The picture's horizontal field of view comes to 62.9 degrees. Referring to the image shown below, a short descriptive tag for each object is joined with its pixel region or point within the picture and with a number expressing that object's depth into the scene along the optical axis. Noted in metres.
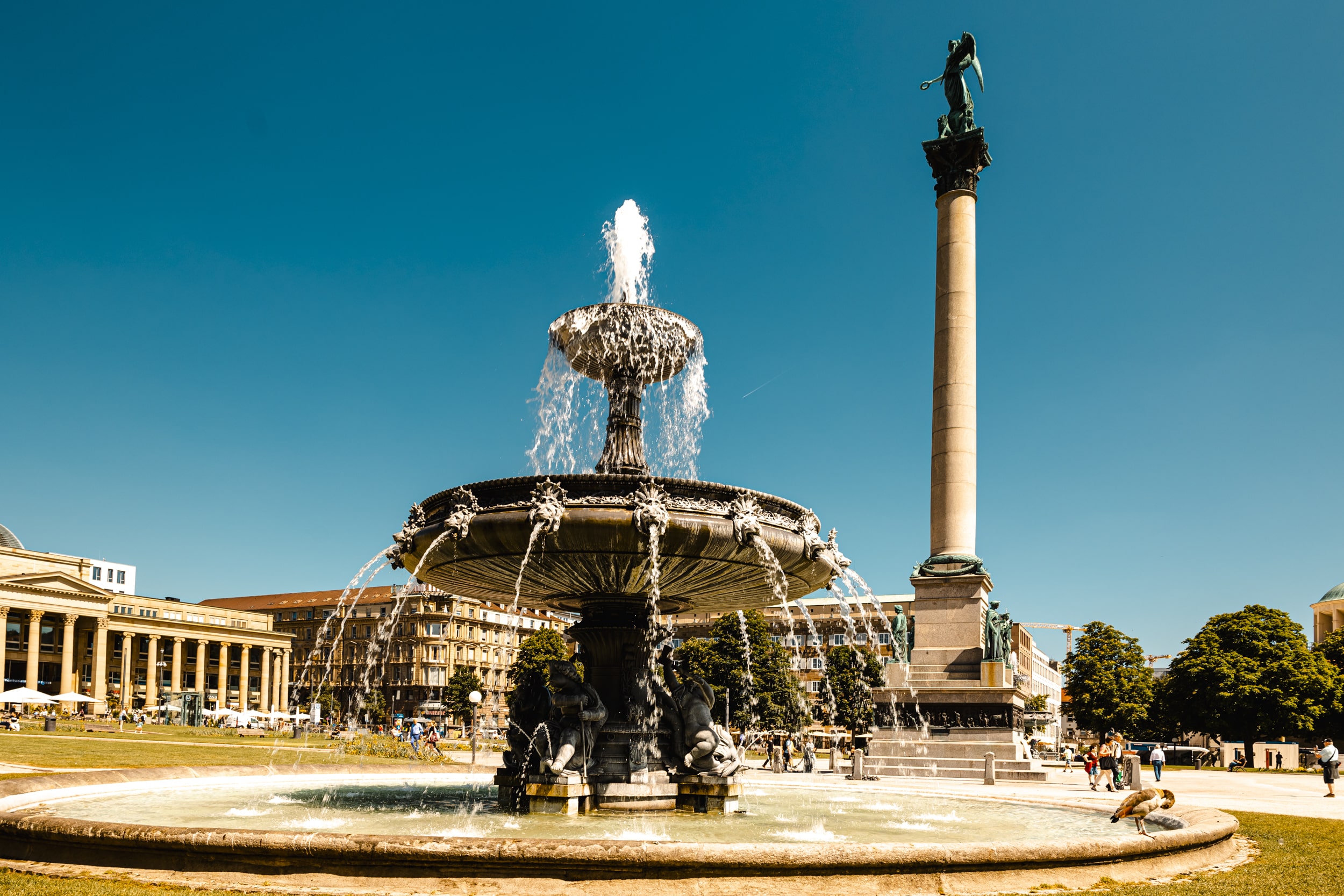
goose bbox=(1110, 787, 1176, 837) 11.20
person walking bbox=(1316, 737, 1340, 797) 25.30
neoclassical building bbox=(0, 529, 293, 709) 96.56
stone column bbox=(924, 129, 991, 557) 30.31
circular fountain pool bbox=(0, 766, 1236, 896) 7.28
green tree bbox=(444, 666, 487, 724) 87.88
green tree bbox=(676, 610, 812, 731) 60.75
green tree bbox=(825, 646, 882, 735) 67.06
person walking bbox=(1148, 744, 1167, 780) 31.36
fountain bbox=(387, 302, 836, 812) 11.49
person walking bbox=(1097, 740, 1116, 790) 24.75
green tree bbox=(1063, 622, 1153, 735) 62.38
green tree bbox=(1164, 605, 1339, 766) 54.12
